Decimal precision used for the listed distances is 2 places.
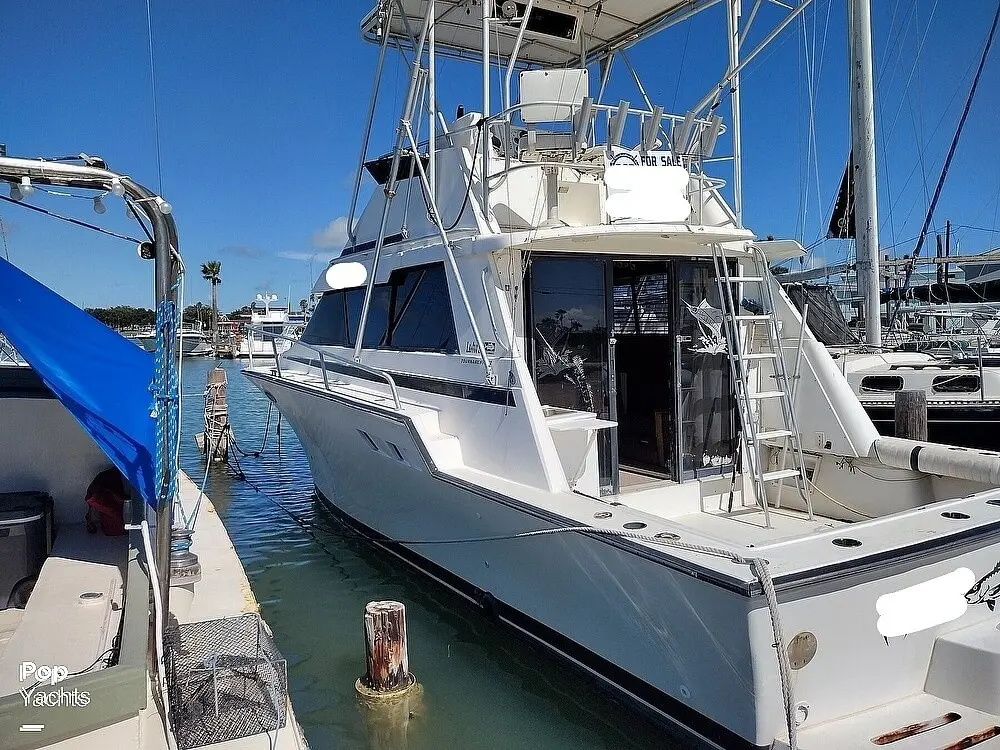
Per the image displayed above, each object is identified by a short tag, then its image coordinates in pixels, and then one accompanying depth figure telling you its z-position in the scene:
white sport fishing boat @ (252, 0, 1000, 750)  3.53
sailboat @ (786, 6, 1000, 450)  10.02
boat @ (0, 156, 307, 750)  2.62
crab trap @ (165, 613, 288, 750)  2.98
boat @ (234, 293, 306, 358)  39.38
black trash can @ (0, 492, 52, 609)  4.20
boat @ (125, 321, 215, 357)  54.62
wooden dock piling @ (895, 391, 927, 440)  7.95
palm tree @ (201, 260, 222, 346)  74.56
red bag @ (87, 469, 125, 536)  4.71
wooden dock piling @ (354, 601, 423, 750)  4.63
